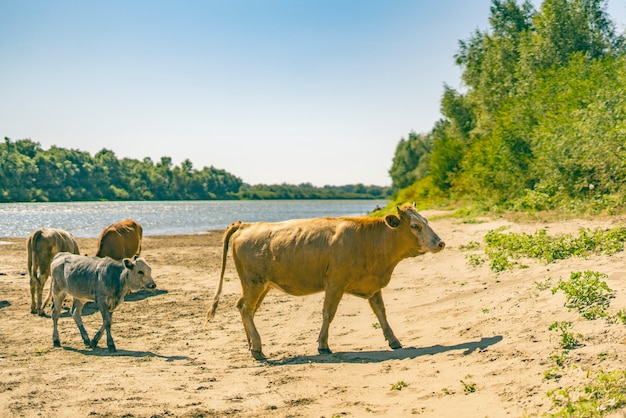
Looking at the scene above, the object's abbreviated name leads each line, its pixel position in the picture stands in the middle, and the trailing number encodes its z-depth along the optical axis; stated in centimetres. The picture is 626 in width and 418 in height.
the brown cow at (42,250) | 1594
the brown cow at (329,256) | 1018
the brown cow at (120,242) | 1861
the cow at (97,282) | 1168
